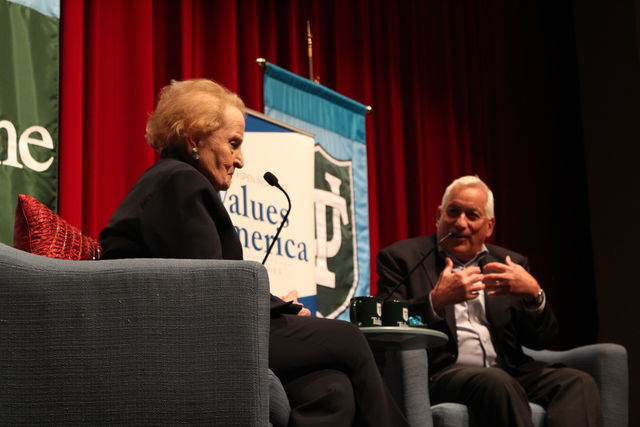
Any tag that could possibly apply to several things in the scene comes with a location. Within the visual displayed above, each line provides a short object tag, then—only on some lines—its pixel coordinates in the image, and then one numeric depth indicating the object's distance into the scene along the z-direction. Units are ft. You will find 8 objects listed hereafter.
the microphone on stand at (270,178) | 8.06
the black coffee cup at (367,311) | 7.93
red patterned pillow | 6.40
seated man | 9.14
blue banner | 12.29
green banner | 9.18
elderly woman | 5.81
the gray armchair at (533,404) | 8.57
